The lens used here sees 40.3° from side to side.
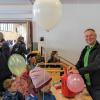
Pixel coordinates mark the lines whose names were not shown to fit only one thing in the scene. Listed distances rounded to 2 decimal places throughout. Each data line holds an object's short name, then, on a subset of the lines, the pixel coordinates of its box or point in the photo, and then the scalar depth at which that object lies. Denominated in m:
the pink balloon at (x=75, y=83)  1.51
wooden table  1.59
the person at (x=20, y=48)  3.45
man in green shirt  1.59
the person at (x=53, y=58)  2.87
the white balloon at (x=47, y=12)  1.43
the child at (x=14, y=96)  1.33
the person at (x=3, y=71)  1.89
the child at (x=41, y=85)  1.27
